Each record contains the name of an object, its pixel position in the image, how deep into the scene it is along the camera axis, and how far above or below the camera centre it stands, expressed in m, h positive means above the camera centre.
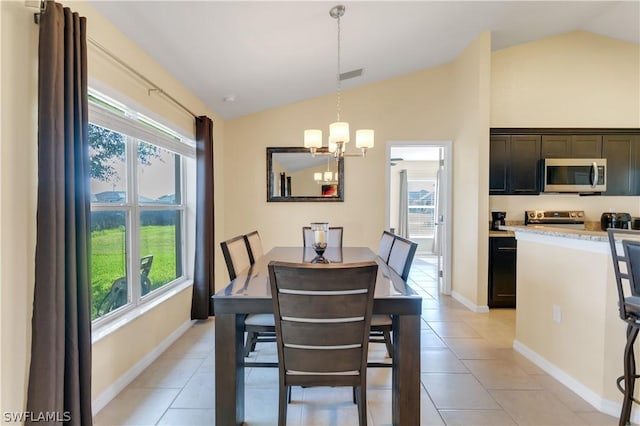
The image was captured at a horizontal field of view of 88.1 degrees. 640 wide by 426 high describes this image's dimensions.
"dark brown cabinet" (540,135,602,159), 4.40 +0.82
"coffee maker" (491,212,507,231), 4.43 -0.15
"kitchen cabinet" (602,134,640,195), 4.44 +0.59
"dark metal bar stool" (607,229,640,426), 1.66 -0.52
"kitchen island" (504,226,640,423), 2.08 -0.75
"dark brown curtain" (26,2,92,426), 1.49 -0.14
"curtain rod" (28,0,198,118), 1.52 +0.96
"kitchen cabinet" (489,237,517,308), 4.10 -0.81
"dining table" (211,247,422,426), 1.77 -0.76
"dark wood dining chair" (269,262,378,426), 1.52 -0.55
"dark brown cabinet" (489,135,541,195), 4.38 +0.58
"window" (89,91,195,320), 2.24 +0.02
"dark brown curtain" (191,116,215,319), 3.59 -0.28
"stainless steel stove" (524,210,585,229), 4.43 -0.14
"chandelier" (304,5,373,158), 2.74 +0.61
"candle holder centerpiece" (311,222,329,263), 2.78 -0.29
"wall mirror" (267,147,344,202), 4.84 +0.46
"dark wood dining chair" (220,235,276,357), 2.13 -0.47
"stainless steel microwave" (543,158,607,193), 4.30 +0.45
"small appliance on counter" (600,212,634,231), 4.46 -0.18
